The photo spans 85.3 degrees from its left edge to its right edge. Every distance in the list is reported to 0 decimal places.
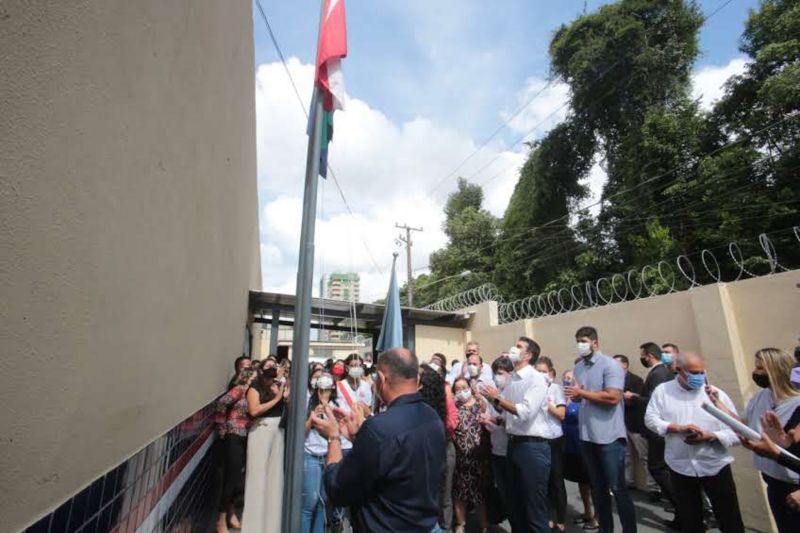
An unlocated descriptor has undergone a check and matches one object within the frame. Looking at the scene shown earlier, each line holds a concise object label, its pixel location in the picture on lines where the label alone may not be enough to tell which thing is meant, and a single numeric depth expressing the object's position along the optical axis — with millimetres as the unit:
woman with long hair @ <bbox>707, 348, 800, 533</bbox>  2727
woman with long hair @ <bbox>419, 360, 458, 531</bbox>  3486
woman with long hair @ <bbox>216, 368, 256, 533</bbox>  4586
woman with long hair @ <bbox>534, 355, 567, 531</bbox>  4180
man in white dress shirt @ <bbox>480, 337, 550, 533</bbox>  3609
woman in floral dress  4383
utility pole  24512
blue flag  5172
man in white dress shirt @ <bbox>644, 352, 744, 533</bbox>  3223
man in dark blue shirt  1868
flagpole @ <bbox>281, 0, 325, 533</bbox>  2211
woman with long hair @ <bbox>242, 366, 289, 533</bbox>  3164
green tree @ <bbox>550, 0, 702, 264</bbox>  15492
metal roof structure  10244
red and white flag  2639
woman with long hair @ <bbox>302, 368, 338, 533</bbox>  3584
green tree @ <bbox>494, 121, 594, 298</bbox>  19859
